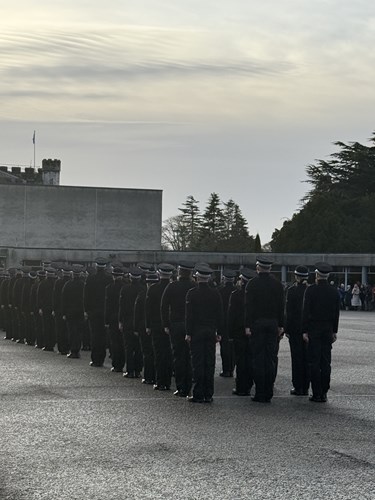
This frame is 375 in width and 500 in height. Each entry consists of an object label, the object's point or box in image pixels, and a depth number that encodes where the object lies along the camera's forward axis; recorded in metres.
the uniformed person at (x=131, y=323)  19.55
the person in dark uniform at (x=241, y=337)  16.83
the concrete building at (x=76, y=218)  89.12
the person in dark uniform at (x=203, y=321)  16.09
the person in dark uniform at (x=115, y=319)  20.62
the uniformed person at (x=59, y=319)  25.34
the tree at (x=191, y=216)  150.25
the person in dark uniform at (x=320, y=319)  16.41
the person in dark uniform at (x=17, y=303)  30.11
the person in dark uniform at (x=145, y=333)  18.42
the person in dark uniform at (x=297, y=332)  16.98
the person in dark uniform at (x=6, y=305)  32.09
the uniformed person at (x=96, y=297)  22.31
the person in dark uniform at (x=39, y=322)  27.52
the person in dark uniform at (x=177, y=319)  16.91
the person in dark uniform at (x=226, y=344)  20.12
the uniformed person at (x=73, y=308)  24.27
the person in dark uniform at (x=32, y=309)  28.17
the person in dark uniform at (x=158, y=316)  17.89
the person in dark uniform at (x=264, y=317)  16.22
